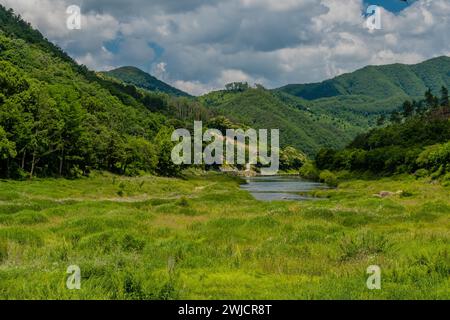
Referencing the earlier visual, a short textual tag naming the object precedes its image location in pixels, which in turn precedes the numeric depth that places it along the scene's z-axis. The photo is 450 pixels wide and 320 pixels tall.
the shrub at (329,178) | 152.50
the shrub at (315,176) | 194.05
